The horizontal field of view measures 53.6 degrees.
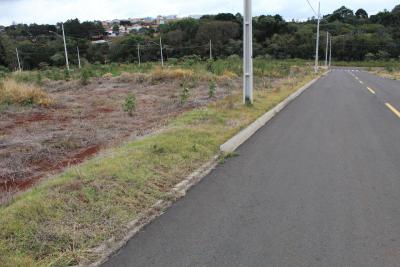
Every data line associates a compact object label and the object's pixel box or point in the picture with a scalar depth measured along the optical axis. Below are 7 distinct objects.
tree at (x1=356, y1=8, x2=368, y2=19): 142.25
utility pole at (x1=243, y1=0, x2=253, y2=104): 13.20
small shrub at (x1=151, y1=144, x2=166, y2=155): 7.02
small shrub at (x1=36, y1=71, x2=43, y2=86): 24.72
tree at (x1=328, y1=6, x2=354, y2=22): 126.88
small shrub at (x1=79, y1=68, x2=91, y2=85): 23.56
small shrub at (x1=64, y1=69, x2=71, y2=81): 26.85
